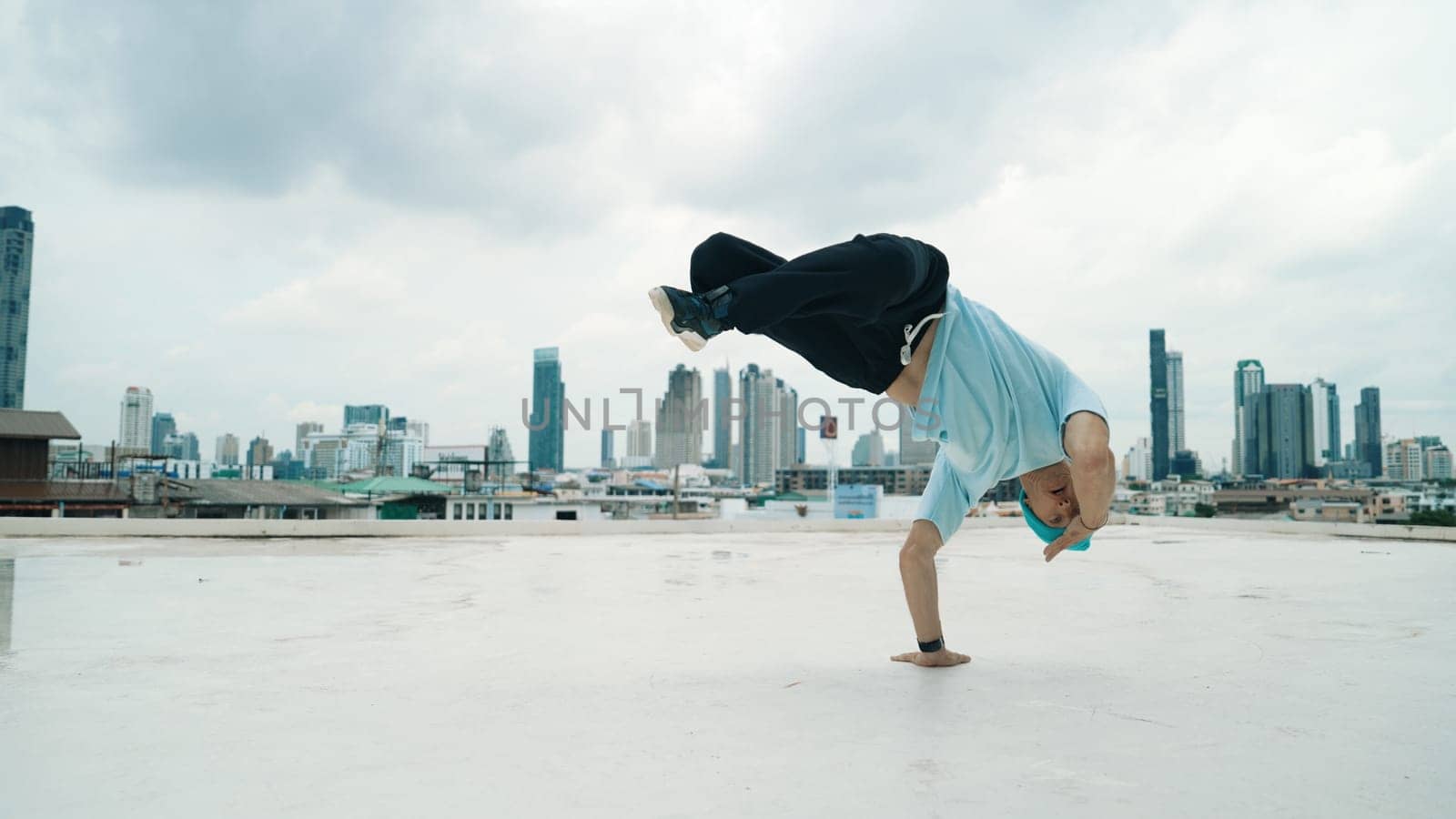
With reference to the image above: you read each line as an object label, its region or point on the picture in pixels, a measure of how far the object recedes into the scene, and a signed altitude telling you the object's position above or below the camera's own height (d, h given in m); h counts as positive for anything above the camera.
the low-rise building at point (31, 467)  18.47 -0.40
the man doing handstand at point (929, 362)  2.36 +0.33
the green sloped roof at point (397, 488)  26.23 -1.16
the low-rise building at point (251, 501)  25.19 -1.62
